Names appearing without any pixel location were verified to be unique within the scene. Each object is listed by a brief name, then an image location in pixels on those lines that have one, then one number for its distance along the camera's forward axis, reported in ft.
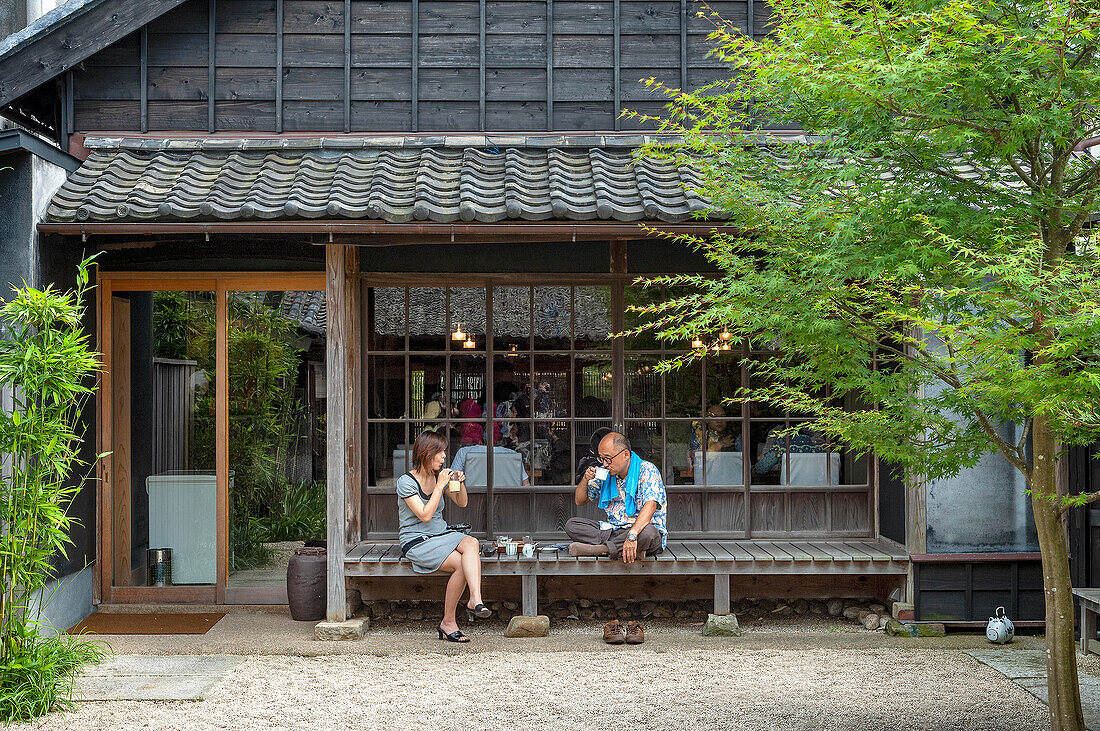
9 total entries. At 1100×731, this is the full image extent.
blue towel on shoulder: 21.03
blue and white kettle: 19.70
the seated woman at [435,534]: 20.21
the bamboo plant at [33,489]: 15.08
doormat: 20.79
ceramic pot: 21.49
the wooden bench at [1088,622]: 18.01
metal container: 23.03
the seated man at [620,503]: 20.76
